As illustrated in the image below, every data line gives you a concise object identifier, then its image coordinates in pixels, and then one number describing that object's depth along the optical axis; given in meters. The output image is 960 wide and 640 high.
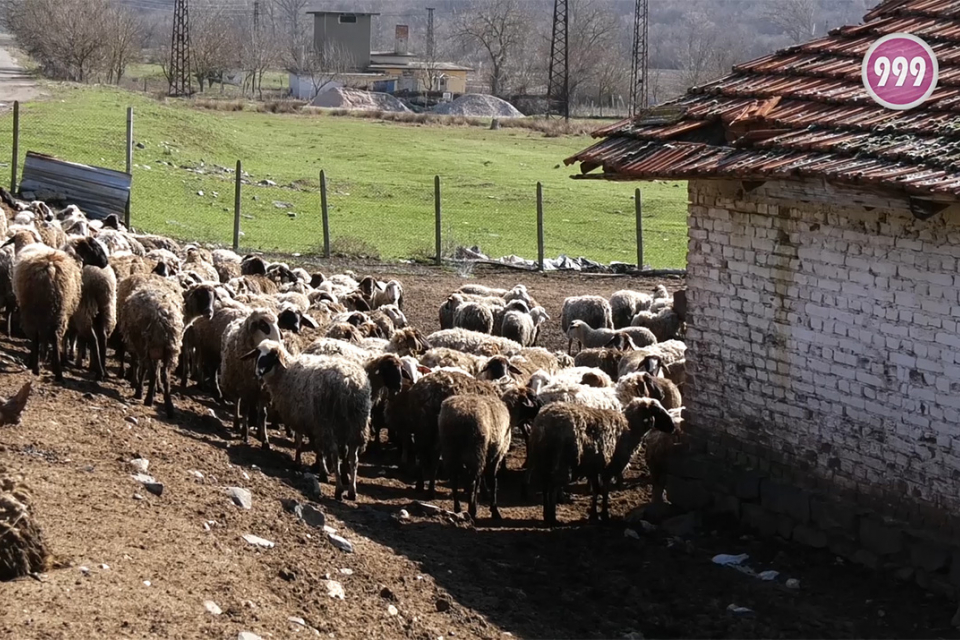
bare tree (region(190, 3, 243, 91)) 93.69
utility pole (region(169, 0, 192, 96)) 80.31
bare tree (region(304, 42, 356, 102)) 106.38
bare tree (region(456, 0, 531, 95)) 121.62
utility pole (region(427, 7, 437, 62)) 124.88
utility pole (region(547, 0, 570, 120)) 82.81
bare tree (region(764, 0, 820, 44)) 159.10
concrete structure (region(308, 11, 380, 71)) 130.25
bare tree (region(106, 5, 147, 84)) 86.62
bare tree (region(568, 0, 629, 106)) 106.56
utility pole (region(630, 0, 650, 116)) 79.73
